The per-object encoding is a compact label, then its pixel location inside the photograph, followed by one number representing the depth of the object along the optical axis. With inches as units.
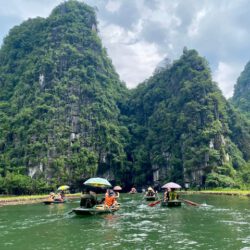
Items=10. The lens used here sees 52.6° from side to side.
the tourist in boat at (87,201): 725.2
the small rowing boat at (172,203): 868.0
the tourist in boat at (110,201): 783.3
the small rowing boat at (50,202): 1108.0
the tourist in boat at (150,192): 1174.3
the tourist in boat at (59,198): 1130.4
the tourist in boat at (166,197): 893.3
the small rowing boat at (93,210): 688.2
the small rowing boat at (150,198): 1141.6
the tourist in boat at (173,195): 900.7
